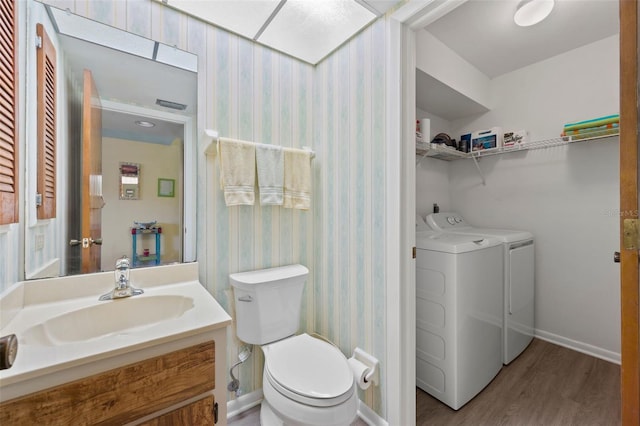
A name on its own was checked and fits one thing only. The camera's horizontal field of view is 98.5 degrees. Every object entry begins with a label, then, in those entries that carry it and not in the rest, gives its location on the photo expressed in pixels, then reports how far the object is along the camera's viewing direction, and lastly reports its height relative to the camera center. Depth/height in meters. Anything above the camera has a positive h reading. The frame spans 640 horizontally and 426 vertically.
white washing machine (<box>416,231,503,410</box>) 1.59 -0.62
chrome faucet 1.14 -0.29
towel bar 1.38 +0.37
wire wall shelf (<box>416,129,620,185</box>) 2.02 +0.56
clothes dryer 2.01 -0.52
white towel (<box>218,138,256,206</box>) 1.43 +0.23
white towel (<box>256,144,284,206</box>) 1.55 +0.24
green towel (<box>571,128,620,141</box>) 1.88 +0.57
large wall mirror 1.13 +0.30
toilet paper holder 1.45 -0.82
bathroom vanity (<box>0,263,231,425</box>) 0.67 -0.41
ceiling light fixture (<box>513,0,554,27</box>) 1.63 +1.24
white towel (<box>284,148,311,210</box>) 1.65 +0.22
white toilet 1.10 -0.70
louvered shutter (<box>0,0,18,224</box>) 0.82 +0.32
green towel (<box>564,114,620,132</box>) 1.84 +0.63
